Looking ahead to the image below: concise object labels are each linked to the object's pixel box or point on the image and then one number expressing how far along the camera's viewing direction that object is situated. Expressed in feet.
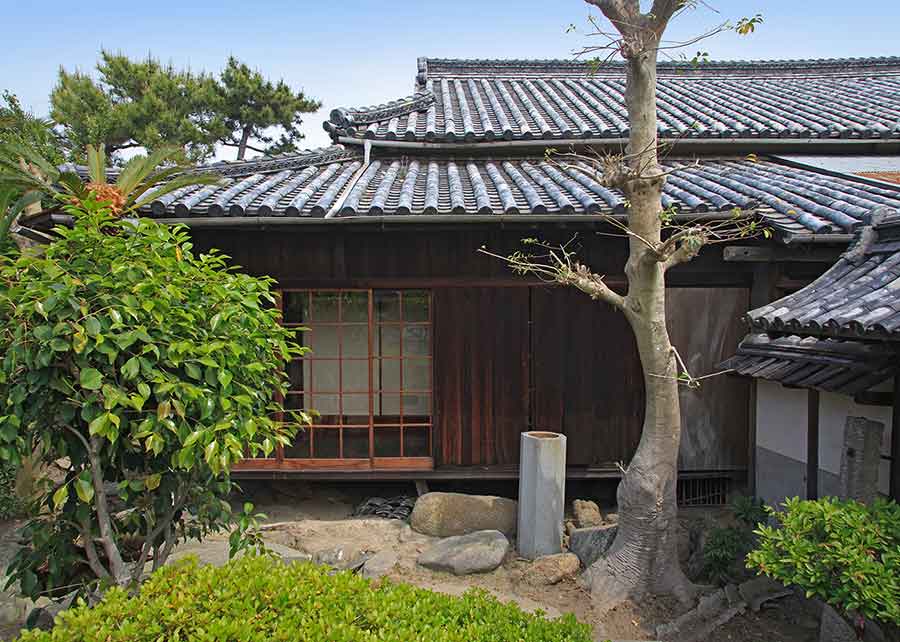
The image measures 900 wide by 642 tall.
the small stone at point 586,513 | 21.15
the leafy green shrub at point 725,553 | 17.19
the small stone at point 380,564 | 18.29
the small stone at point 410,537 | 20.42
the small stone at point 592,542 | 18.38
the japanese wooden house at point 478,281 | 21.07
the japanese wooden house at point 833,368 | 13.56
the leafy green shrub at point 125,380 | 10.73
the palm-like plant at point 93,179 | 20.75
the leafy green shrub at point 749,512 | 18.35
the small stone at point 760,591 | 15.89
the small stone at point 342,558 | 19.04
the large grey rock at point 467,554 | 18.19
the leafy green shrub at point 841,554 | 10.39
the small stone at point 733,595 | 15.99
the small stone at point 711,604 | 15.75
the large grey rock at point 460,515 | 20.93
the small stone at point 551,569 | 17.69
